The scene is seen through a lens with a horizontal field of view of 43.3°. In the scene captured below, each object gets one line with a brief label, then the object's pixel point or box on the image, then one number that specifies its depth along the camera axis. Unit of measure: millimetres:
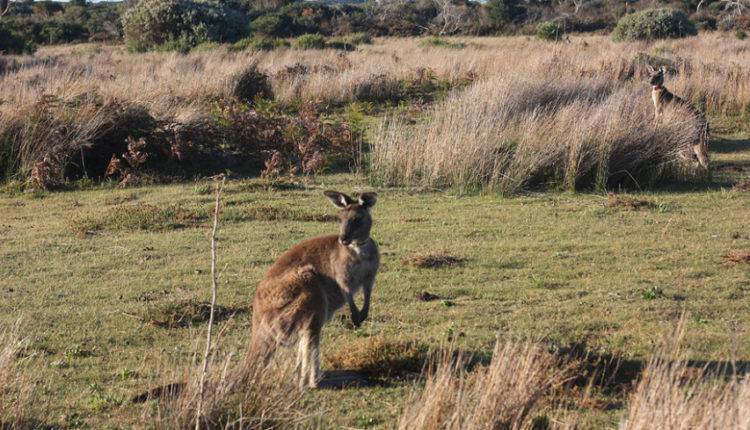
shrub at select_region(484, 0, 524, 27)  55291
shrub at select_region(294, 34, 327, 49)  33656
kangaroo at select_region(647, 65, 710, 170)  14078
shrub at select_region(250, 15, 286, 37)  44250
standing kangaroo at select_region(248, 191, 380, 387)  5766
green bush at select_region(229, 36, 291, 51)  29764
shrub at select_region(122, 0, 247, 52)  33469
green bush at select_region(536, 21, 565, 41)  37562
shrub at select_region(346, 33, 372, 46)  39600
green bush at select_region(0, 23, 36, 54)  30859
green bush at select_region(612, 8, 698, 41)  34438
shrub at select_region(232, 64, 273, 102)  20219
